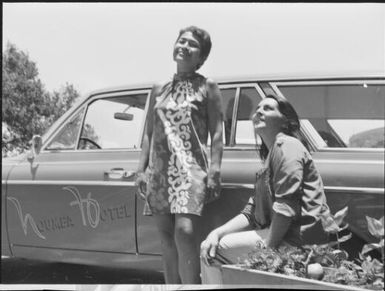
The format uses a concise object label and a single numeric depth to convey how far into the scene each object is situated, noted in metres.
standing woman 2.85
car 2.71
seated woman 2.73
